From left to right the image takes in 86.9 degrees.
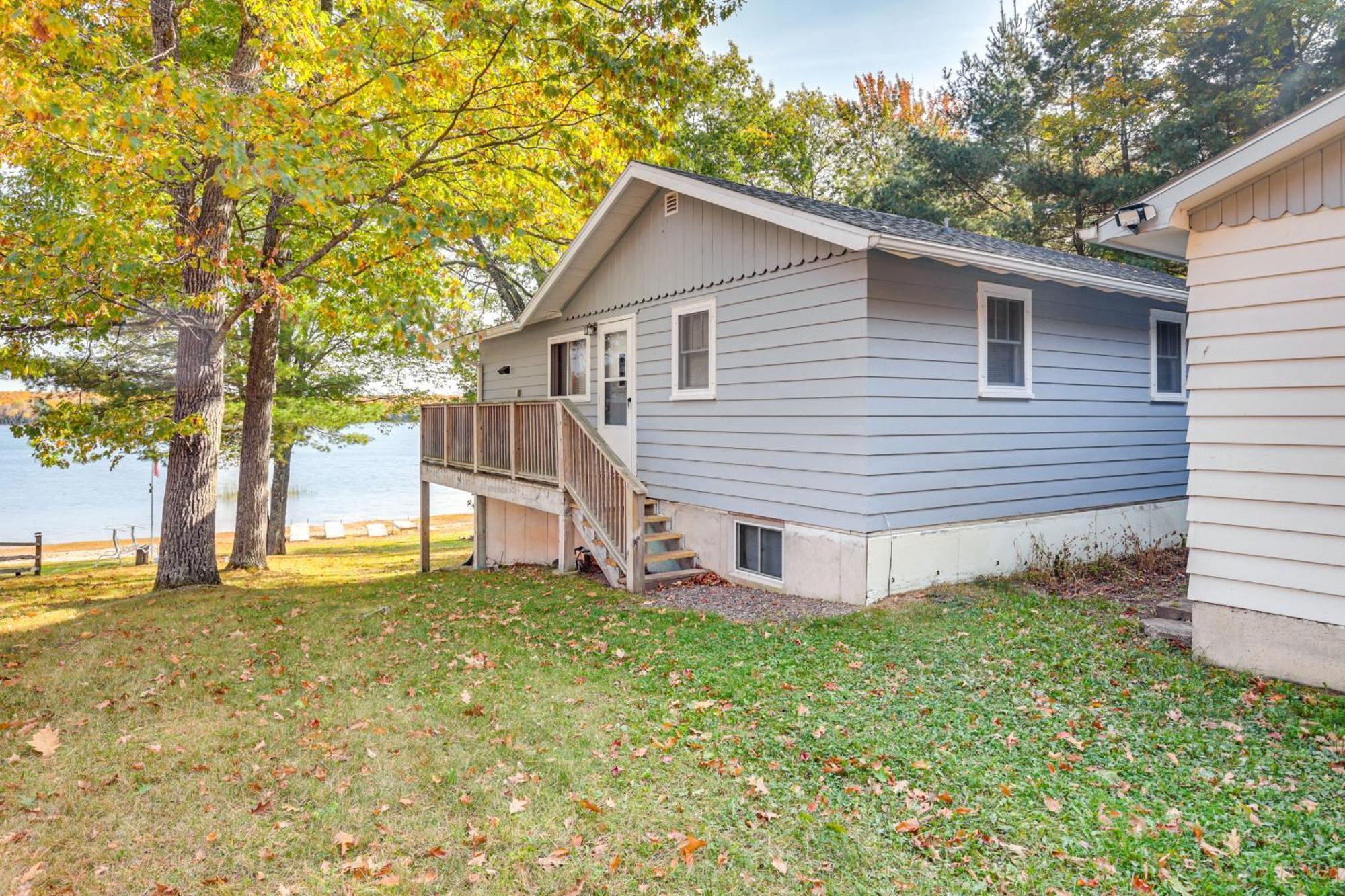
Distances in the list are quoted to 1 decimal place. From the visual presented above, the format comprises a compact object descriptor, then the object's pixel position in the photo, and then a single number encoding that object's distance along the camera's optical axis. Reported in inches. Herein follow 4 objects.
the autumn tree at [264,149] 262.7
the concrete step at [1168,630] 208.8
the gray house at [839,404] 267.4
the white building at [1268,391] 171.0
